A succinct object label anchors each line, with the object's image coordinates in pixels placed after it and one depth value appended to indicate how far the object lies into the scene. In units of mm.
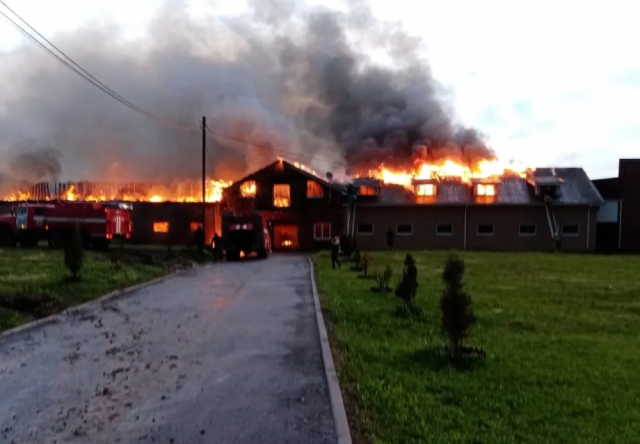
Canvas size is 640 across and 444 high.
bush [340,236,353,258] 33531
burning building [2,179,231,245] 50406
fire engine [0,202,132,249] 34375
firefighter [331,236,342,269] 27344
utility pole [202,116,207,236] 41531
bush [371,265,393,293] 17119
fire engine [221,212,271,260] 35344
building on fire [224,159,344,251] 47250
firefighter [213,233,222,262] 35344
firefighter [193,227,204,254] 36531
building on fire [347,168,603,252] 46344
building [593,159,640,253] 49444
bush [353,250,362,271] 25984
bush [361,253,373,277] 23298
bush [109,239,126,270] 22523
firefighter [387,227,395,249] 44719
